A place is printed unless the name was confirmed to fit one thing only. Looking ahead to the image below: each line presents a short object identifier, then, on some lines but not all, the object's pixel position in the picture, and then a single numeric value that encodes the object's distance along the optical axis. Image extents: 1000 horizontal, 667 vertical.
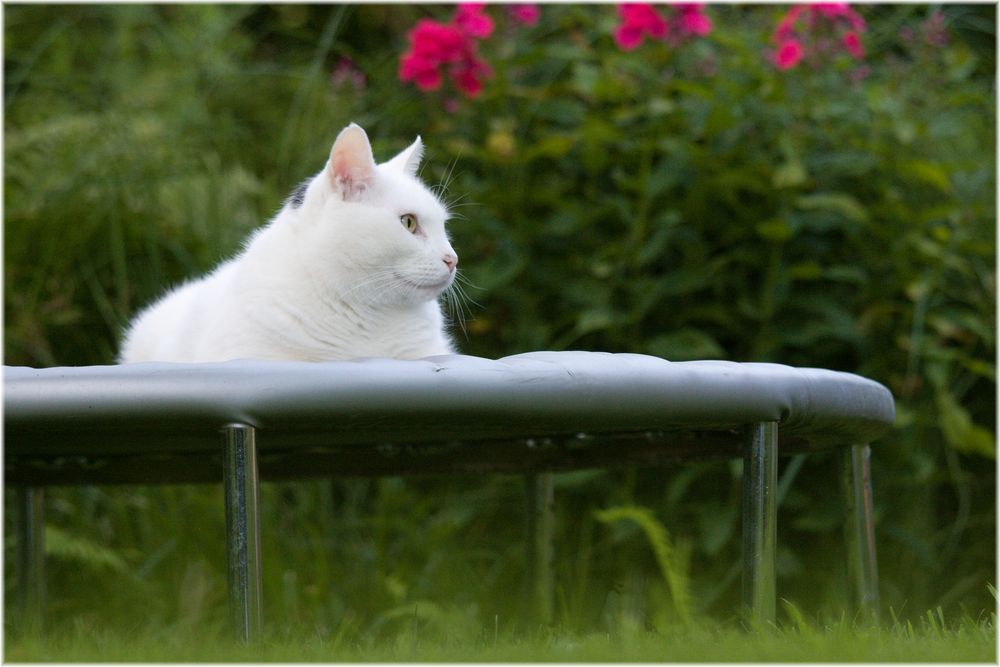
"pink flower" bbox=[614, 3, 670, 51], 6.23
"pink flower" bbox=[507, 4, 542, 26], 6.61
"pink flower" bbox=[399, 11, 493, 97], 6.23
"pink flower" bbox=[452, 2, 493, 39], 6.41
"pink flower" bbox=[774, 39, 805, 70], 5.98
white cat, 3.61
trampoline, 2.75
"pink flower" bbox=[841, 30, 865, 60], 6.27
